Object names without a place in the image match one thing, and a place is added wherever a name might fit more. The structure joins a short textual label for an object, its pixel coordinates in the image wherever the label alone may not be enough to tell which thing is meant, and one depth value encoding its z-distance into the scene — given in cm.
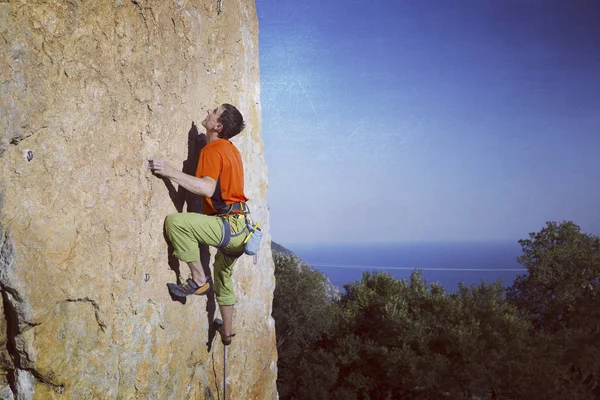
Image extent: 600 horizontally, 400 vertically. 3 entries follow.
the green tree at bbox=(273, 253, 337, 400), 2308
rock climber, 429
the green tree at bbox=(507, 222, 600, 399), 2080
